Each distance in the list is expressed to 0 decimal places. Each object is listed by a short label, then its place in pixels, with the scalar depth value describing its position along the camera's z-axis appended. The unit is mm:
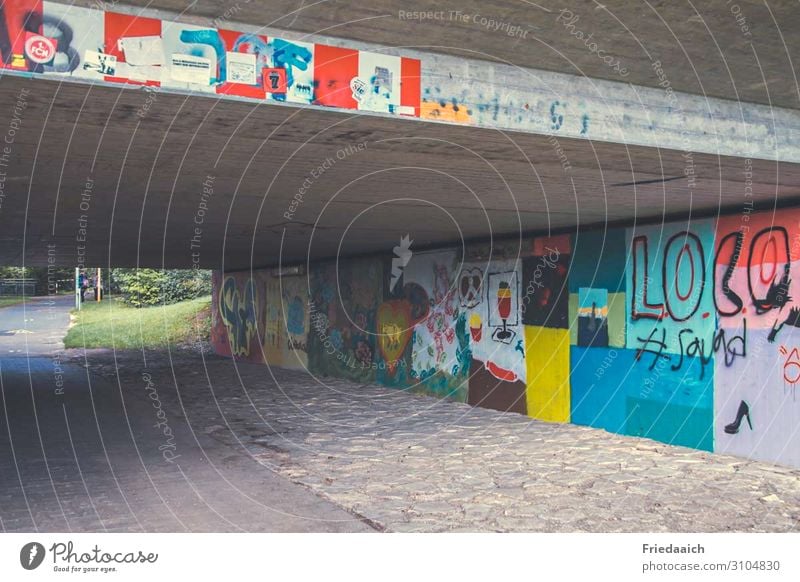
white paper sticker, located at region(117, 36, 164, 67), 4434
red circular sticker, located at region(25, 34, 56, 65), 4195
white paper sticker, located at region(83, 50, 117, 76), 4344
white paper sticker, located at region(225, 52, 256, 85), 4688
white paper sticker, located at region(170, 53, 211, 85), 4547
